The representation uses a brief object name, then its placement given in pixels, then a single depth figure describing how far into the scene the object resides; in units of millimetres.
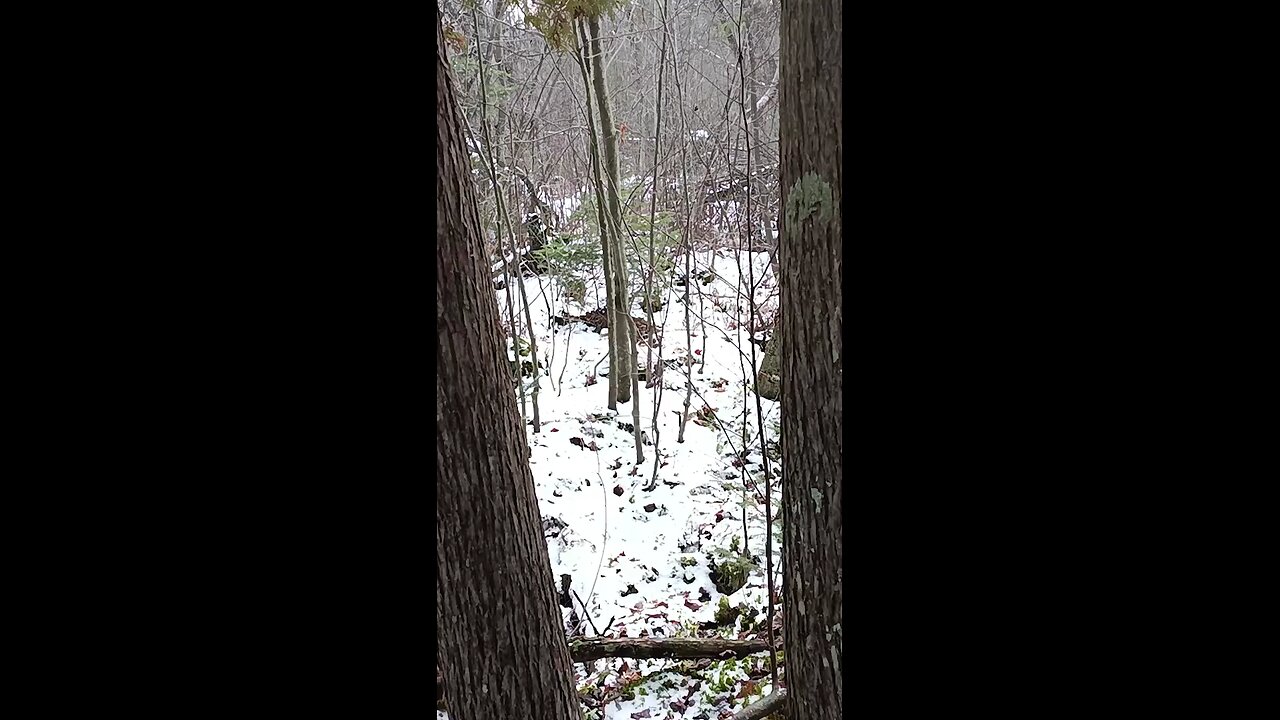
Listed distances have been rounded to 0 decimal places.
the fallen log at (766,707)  2502
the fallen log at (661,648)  3012
